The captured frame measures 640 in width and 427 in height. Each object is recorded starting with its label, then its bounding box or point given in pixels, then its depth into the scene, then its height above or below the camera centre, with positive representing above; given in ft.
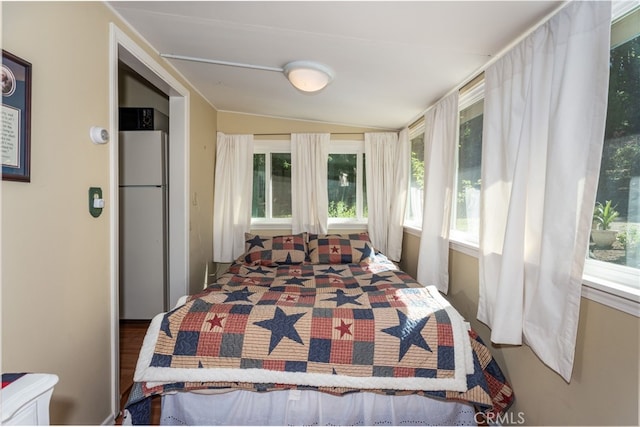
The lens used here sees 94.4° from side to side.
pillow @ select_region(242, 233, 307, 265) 9.44 -1.47
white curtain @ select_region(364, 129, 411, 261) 11.53 +1.01
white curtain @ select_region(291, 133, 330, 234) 11.47 +0.89
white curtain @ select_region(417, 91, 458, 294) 7.49 +0.50
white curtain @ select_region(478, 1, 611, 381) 3.64 +0.54
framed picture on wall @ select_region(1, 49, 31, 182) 3.46 +0.98
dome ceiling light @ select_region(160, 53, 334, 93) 6.73 +3.11
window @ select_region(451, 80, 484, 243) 6.93 +1.10
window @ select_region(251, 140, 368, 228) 12.03 +0.87
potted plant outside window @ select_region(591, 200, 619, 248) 3.82 -0.17
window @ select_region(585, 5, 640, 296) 3.56 +0.50
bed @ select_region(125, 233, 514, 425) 4.58 -2.51
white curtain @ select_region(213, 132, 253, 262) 11.39 +0.39
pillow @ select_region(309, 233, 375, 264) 9.50 -1.42
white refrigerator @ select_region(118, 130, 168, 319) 9.38 -0.51
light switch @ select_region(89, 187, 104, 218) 4.94 +0.00
